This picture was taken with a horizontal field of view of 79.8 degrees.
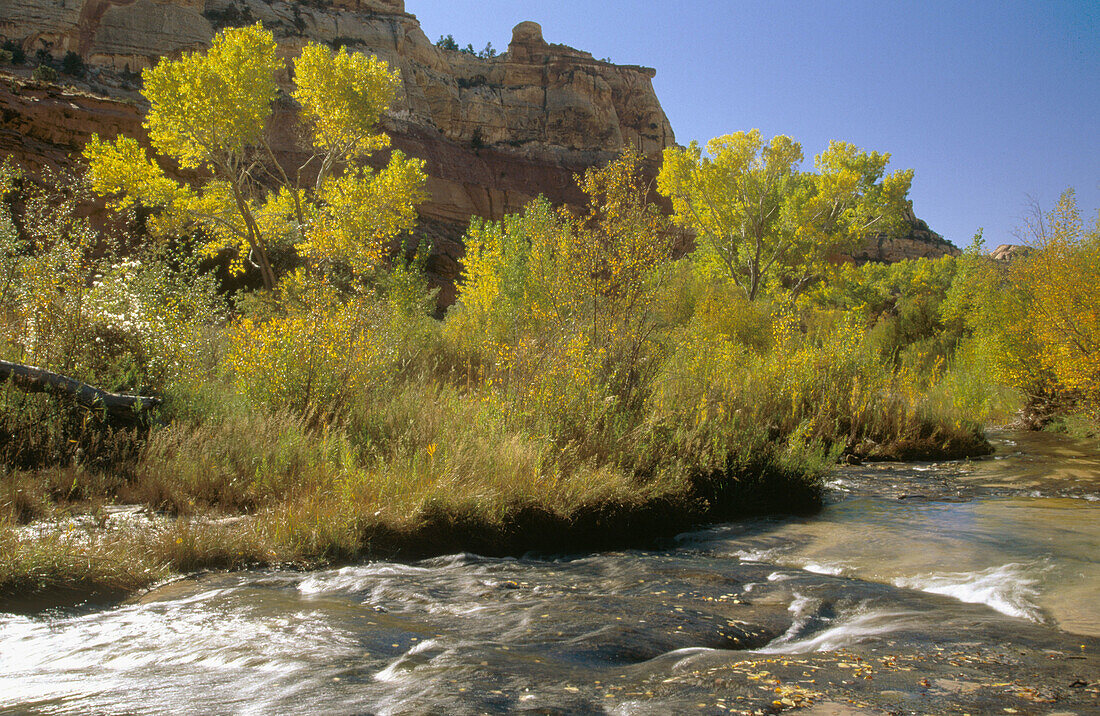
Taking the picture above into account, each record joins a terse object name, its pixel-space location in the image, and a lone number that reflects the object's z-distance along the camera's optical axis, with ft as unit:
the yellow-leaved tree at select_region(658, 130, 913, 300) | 100.22
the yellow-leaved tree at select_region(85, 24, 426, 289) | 70.23
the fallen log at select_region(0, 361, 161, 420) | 22.09
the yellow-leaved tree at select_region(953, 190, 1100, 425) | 45.21
